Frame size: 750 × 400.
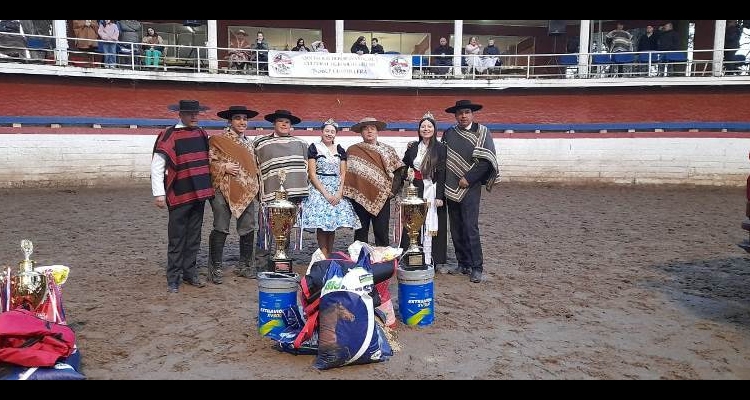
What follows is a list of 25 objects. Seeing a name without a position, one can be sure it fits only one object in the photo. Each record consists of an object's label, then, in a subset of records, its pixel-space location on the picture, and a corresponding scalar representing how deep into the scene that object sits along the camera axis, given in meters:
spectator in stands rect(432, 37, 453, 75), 17.95
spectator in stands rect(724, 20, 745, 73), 16.81
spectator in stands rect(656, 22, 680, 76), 17.03
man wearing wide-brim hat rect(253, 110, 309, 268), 6.26
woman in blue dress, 6.24
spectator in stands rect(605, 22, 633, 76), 17.56
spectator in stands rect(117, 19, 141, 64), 15.66
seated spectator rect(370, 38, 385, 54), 17.78
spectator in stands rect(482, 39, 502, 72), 17.72
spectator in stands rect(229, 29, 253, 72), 16.72
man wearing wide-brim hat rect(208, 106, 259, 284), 6.14
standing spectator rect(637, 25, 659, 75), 17.20
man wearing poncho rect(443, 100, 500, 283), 6.30
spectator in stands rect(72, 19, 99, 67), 15.39
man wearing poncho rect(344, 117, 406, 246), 6.36
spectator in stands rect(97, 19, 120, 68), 15.29
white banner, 15.91
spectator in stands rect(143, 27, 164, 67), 15.64
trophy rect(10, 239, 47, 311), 3.88
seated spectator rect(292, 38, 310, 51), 17.32
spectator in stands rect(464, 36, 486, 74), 17.19
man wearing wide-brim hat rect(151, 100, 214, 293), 5.75
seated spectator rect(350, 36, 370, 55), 17.91
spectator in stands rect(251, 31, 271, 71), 17.25
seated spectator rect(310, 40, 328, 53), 17.36
